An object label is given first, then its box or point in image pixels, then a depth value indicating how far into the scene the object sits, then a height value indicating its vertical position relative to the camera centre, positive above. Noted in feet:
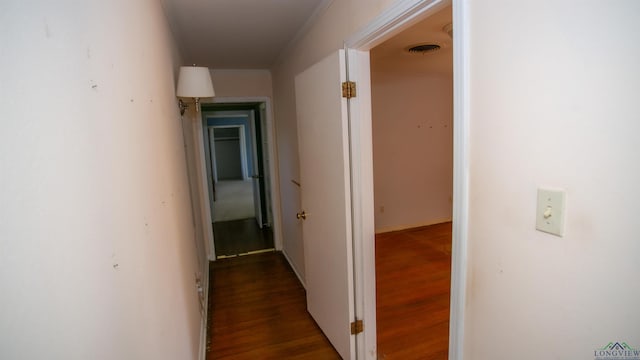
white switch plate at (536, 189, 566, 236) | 2.35 -0.59
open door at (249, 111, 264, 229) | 15.94 -1.24
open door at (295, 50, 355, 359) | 5.90 -1.12
